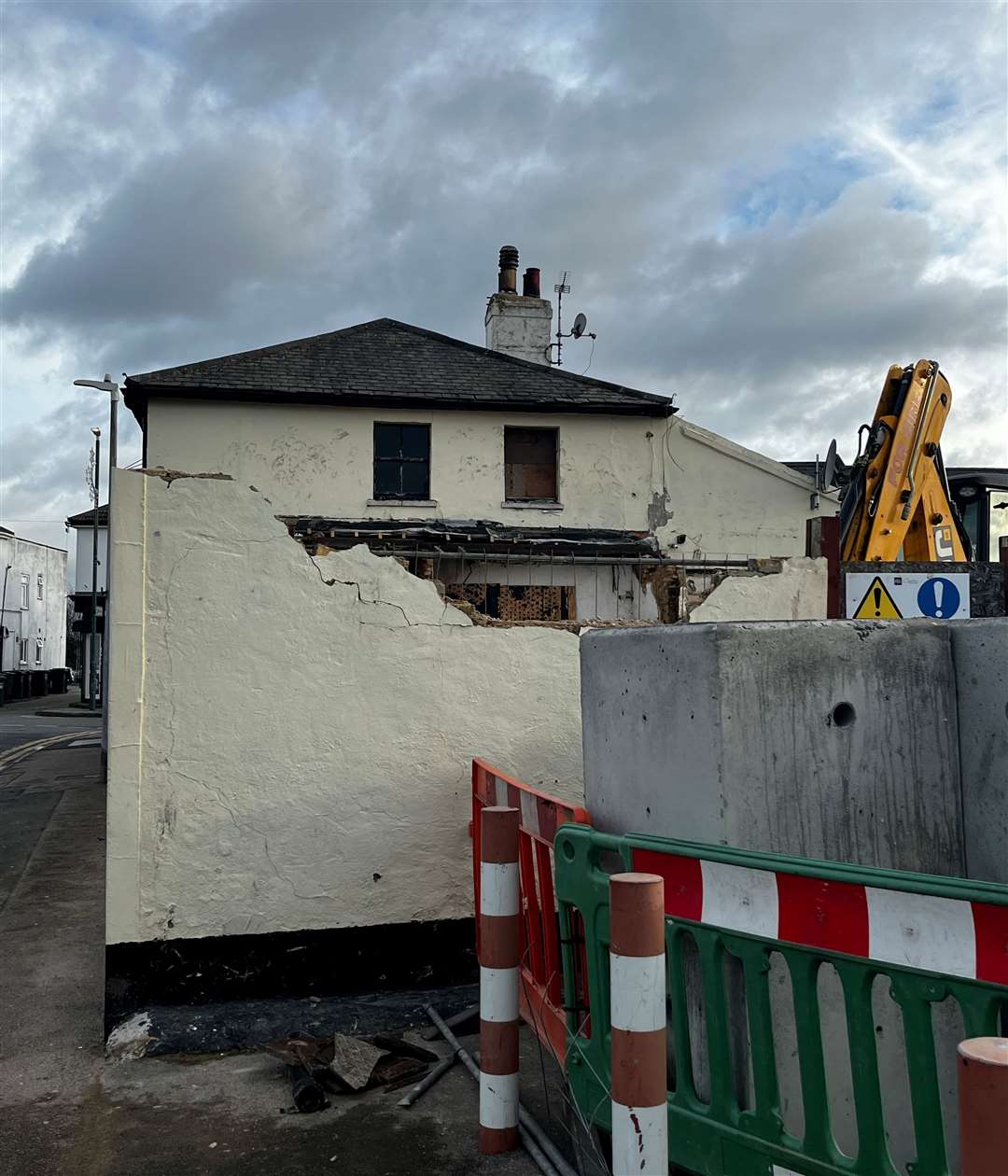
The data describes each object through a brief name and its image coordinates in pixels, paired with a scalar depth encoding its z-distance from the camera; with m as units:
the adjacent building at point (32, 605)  54.12
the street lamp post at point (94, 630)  30.33
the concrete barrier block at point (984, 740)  3.08
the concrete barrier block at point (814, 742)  3.02
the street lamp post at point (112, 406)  18.41
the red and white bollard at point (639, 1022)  2.52
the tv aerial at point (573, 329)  24.69
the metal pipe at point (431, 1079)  4.01
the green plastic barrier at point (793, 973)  2.21
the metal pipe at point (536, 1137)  3.46
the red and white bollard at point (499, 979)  3.61
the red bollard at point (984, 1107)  1.74
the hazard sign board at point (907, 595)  6.25
